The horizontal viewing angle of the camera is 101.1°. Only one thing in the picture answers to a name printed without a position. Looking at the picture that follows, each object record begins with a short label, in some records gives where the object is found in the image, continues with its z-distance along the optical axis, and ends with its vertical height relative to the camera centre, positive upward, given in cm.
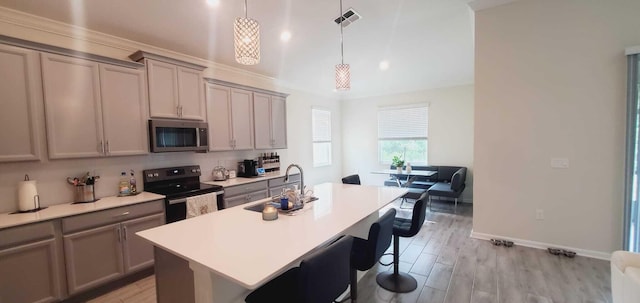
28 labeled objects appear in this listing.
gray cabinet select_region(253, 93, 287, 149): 446 +40
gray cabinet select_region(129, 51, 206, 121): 307 +73
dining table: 504 -66
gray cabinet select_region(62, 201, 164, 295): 233 -91
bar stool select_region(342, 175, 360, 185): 359 -54
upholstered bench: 483 -90
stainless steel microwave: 309 +13
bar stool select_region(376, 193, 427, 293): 237 -109
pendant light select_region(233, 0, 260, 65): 188 +76
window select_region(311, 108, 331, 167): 639 +15
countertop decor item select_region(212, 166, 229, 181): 407 -45
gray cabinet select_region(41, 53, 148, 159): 245 +41
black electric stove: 297 -53
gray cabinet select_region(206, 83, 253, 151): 380 +41
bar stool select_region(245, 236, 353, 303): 121 -71
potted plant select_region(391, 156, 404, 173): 514 -49
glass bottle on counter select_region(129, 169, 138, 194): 310 -46
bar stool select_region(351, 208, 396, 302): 183 -78
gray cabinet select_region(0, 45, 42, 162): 221 +42
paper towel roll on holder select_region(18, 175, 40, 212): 239 -42
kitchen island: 124 -56
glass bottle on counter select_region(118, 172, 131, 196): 303 -46
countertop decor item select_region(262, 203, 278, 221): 190 -51
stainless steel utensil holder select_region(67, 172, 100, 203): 272 -42
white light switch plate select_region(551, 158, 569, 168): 308 -33
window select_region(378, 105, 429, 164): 615 +16
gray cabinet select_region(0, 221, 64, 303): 203 -93
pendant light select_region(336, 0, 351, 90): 274 +68
